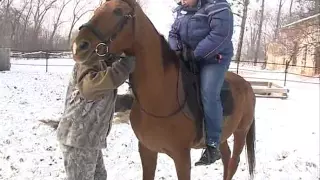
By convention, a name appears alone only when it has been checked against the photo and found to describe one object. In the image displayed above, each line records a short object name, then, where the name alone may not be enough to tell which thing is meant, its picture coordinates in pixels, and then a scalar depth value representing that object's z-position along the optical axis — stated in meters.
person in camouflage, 2.83
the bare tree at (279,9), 56.62
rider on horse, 3.44
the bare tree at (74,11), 45.57
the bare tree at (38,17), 44.56
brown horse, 2.73
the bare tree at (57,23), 47.68
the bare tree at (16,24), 42.90
